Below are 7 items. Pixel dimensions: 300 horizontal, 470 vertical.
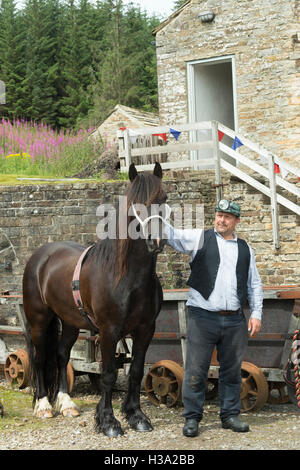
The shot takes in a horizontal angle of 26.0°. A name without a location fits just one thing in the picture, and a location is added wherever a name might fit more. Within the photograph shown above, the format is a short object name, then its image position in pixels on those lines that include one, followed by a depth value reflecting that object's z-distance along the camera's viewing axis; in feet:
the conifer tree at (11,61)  123.54
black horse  17.01
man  17.03
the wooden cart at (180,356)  19.43
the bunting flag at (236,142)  36.63
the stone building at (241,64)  39.88
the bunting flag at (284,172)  35.63
